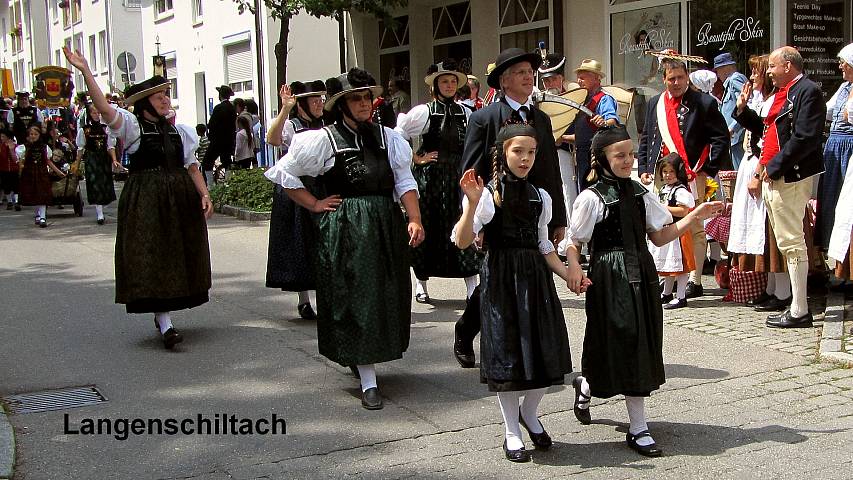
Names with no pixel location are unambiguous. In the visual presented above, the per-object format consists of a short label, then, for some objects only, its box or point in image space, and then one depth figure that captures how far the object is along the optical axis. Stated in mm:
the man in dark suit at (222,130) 18172
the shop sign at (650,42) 13667
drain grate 5680
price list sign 11463
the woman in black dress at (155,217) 6961
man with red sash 8164
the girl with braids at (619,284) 4707
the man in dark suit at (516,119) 5707
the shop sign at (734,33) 12248
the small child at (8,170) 17500
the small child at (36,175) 15188
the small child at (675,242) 7906
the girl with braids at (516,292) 4629
